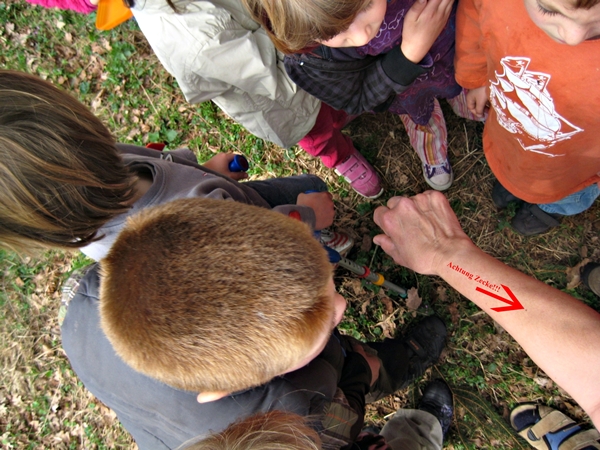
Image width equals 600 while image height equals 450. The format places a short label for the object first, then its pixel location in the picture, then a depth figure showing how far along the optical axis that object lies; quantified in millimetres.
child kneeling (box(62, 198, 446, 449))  1236
